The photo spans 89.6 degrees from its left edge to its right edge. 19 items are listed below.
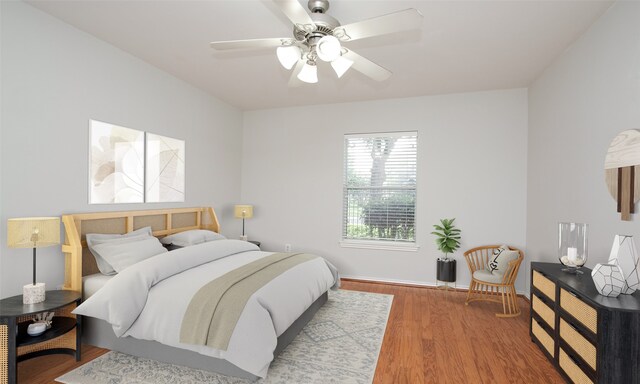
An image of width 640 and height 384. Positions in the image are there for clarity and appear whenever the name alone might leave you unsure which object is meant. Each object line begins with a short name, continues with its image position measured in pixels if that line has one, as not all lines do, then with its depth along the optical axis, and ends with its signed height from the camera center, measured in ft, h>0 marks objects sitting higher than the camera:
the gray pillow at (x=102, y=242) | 9.68 -1.63
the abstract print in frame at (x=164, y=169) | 12.57 +0.83
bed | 7.28 -2.89
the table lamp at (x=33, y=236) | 7.67 -1.19
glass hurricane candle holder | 8.24 -1.25
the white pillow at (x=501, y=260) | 12.67 -2.54
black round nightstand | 7.07 -3.54
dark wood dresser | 6.05 -2.78
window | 16.11 +0.33
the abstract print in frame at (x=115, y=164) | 10.46 +0.85
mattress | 9.26 -2.78
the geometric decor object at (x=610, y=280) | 6.57 -1.68
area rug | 7.70 -4.48
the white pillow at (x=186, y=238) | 12.53 -1.91
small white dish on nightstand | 7.77 -3.43
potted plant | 14.29 -2.34
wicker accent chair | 12.23 -3.33
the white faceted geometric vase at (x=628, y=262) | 6.67 -1.33
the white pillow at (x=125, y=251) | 9.50 -1.92
